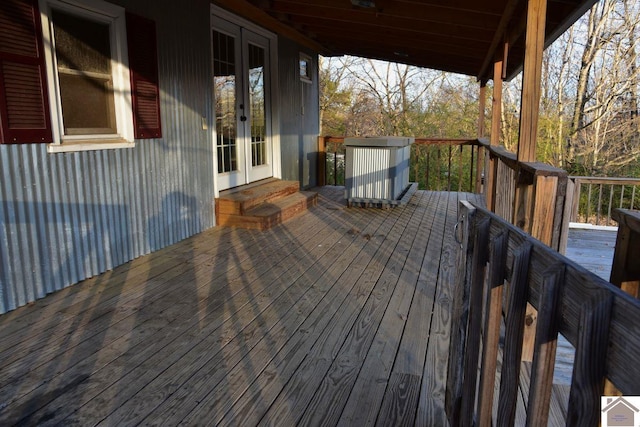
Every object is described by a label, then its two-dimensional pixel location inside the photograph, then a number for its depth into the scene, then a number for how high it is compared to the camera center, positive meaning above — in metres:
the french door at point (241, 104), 5.29 +0.45
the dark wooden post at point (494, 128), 5.41 +0.16
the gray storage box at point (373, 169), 5.97 -0.37
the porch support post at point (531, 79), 2.77 +0.37
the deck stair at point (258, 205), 5.00 -0.75
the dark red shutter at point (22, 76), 2.71 +0.39
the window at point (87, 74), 3.09 +0.48
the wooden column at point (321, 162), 8.79 -0.40
